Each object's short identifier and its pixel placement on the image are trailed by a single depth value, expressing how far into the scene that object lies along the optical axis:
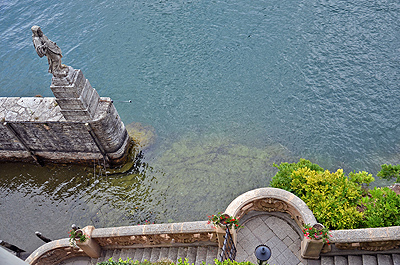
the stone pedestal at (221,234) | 11.49
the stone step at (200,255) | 12.51
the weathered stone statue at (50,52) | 14.75
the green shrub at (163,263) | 9.30
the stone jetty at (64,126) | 17.28
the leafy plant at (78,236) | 12.76
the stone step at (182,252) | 12.90
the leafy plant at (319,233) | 10.59
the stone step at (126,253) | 13.60
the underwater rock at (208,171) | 18.41
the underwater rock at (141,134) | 22.57
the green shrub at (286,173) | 13.65
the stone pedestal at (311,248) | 10.78
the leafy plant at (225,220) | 11.34
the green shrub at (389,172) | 14.47
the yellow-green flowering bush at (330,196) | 11.73
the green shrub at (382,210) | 11.27
